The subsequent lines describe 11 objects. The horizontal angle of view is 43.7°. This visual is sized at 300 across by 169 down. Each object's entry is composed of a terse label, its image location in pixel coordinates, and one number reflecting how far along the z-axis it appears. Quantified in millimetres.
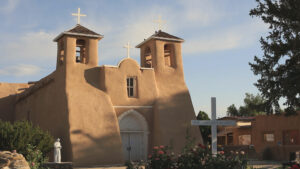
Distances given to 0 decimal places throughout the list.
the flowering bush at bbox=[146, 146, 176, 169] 10758
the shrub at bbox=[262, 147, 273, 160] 23406
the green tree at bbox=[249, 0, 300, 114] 18172
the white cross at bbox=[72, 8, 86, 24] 23105
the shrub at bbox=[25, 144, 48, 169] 13369
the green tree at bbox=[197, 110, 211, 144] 31406
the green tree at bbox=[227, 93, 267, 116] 49825
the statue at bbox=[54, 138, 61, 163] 18373
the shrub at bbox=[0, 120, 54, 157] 17016
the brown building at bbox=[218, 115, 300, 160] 22281
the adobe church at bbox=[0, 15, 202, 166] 20594
